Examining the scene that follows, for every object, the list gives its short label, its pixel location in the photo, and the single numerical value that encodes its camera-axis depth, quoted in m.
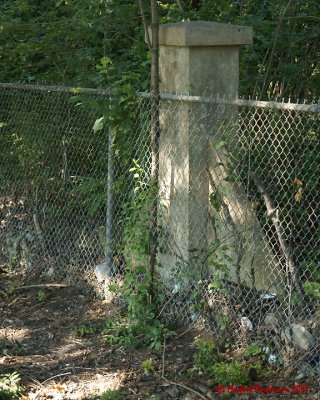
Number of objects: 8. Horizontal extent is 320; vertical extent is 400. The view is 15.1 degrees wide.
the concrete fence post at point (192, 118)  9.13
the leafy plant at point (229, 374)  7.97
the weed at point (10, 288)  11.26
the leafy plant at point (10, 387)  7.86
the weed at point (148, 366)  8.53
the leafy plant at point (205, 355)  8.42
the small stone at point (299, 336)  8.09
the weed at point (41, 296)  10.95
